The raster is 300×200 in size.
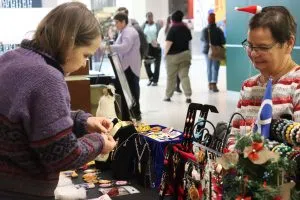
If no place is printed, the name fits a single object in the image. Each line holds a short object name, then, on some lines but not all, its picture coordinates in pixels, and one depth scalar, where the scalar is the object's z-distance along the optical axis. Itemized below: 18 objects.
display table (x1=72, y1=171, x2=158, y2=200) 2.08
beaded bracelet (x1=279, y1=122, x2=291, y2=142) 1.30
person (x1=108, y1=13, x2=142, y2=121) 5.48
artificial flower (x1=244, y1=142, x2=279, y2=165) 1.16
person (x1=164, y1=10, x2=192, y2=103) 6.64
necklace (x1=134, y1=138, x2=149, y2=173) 2.25
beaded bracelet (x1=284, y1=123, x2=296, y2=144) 1.28
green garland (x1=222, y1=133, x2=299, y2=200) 1.17
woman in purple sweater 1.18
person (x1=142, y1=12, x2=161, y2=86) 9.04
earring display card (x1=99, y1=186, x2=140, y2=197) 2.10
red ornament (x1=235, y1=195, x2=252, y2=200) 1.20
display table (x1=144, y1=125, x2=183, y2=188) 2.15
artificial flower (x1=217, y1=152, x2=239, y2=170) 1.22
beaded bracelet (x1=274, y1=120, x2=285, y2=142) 1.31
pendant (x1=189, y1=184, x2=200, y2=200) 1.73
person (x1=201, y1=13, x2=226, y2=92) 7.72
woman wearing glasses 1.50
